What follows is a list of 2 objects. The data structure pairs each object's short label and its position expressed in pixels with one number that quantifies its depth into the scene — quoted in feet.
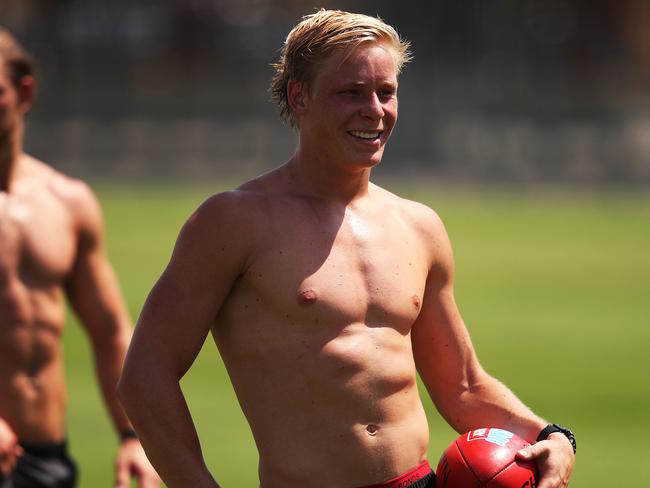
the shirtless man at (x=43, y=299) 42.16
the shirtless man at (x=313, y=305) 30.63
